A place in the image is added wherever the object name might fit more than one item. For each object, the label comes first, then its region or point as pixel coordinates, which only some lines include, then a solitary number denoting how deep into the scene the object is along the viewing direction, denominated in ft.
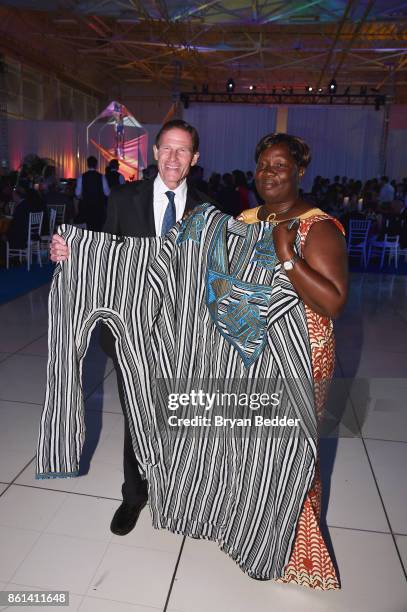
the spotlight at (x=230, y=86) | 49.88
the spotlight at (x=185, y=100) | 52.03
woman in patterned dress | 4.78
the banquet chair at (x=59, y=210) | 29.58
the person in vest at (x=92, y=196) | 25.52
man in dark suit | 5.88
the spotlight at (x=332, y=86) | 48.55
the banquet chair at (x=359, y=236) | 27.43
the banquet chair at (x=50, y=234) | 25.25
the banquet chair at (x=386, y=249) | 28.27
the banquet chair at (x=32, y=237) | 23.82
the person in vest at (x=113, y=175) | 26.71
